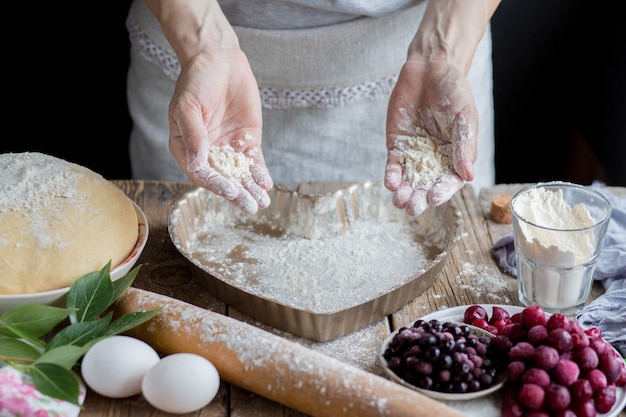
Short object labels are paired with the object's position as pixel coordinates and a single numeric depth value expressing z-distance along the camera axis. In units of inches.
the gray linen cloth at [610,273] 56.4
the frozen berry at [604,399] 47.4
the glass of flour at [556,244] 56.6
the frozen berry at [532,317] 49.4
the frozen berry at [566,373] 46.5
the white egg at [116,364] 48.2
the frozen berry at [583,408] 46.6
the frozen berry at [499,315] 54.7
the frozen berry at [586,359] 47.3
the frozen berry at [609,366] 48.1
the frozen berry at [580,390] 46.7
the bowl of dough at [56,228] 52.7
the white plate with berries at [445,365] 47.9
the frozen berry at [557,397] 46.2
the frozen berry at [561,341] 47.5
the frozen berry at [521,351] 47.9
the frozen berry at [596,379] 47.2
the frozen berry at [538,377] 46.6
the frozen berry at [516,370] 47.8
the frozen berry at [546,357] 46.8
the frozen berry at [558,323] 48.5
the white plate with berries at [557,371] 46.6
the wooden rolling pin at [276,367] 46.2
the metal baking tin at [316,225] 56.2
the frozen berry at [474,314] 55.2
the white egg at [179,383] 47.2
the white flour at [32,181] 56.1
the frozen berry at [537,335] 48.3
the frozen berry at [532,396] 46.3
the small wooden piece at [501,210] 71.1
